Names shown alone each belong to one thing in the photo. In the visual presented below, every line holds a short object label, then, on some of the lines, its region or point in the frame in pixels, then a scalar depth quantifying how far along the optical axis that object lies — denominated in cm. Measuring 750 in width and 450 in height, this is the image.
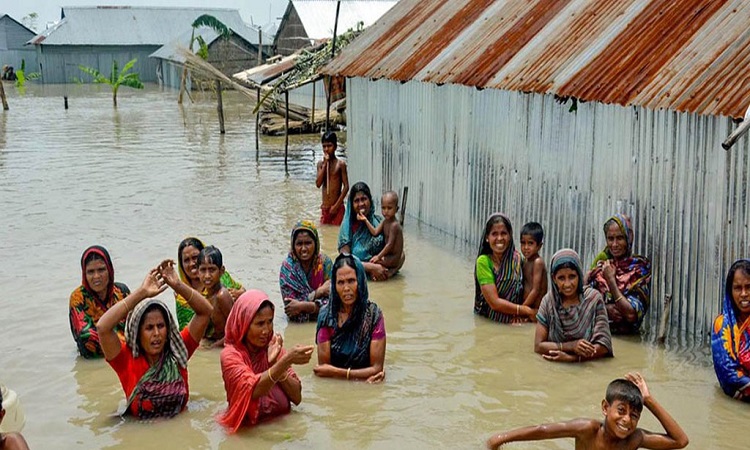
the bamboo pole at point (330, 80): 1848
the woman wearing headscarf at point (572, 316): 775
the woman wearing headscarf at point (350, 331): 736
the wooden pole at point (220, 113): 2695
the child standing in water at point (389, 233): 1078
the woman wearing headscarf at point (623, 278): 843
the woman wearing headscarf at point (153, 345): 638
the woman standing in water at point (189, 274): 849
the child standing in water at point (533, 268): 886
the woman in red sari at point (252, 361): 637
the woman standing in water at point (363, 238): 1088
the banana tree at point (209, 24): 3706
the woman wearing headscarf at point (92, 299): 816
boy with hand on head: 541
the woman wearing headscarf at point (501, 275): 894
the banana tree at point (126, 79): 4139
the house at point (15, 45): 6303
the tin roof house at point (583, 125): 809
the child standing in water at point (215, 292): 812
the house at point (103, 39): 5616
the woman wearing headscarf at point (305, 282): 924
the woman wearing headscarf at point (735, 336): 694
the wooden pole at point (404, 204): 1333
